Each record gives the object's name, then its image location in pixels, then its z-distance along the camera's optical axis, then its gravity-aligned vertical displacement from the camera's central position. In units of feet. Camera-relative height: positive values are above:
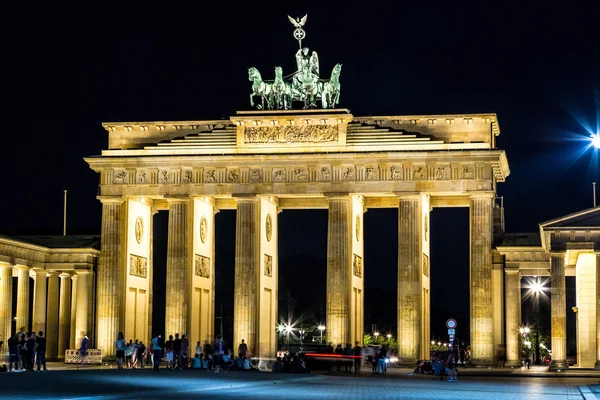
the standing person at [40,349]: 195.11 -2.42
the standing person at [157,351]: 202.94 -2.83
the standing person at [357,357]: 249.75 -4.51
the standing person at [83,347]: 232.18 -2.58
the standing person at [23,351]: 197.26 -2.74
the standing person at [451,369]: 201.46 -5.39
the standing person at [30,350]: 194.90 -2.57
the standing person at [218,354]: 204.07 -3.26
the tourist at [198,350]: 242.97 -3.15
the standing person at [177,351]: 215.39 -2.92
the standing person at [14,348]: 188.31 -2.28
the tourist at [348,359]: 254.88 -4.89
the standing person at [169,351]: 226.58 -3.14
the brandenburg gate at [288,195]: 293.02 +31.78
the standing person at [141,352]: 235.20 -3.45
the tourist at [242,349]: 234.44 -2.89
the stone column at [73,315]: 313.32 +4.33
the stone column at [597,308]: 246.47 +5.02
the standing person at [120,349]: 220.84 -2.70
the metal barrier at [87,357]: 286.05 -5.27
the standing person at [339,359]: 254.88 -4.91
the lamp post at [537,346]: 332.76 -3.22
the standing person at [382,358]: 245.04 -4.48
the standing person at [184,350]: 220.16 -2.83
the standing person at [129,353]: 241.59 -3.69
